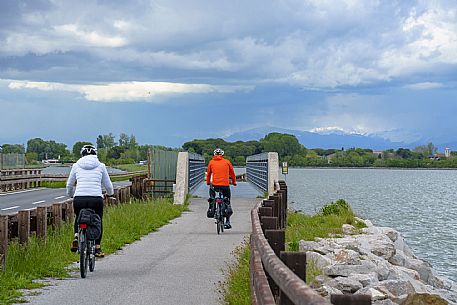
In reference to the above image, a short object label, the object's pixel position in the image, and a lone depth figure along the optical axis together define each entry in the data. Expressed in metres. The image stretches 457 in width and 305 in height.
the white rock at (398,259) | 20.46
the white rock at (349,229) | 23.03
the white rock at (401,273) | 15.93
